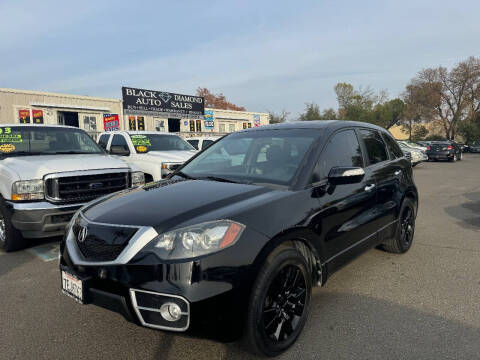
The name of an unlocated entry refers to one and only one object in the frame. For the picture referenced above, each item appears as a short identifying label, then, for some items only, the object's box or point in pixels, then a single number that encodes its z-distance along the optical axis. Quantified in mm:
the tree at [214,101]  57500
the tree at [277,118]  54612
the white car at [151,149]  7496
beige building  23766
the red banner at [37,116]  24672
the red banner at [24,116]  24062
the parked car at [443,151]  24438
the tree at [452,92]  44594
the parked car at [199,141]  13992
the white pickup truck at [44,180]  4387
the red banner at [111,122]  23597
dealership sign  23094
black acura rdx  2080
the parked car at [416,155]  18881
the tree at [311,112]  55862
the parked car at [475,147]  38938
